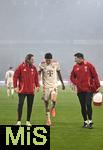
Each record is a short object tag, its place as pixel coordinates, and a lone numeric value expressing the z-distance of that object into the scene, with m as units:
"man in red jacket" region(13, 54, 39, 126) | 14.45
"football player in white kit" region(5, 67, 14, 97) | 31.15
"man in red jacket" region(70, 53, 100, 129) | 14.37
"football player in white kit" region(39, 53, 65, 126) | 14.70
